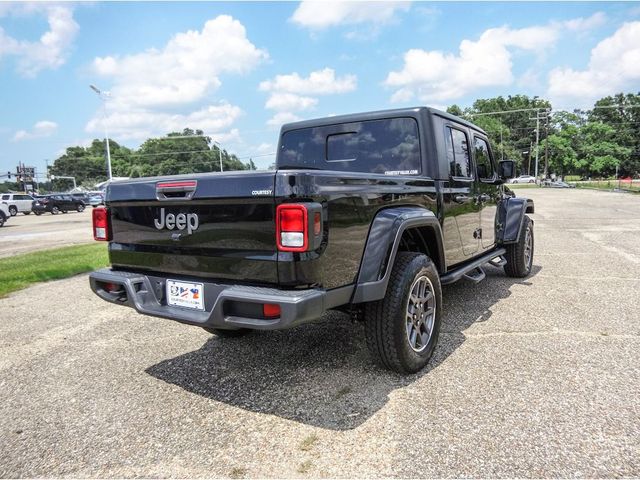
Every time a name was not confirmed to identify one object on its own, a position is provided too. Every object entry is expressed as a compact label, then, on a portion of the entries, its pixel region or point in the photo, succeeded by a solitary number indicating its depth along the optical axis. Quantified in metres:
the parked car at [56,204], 30.97
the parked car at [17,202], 30.85
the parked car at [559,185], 51.96
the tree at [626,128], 78.38
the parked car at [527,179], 72.02
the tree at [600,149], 73.00
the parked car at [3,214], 20.91
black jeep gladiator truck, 2.38
